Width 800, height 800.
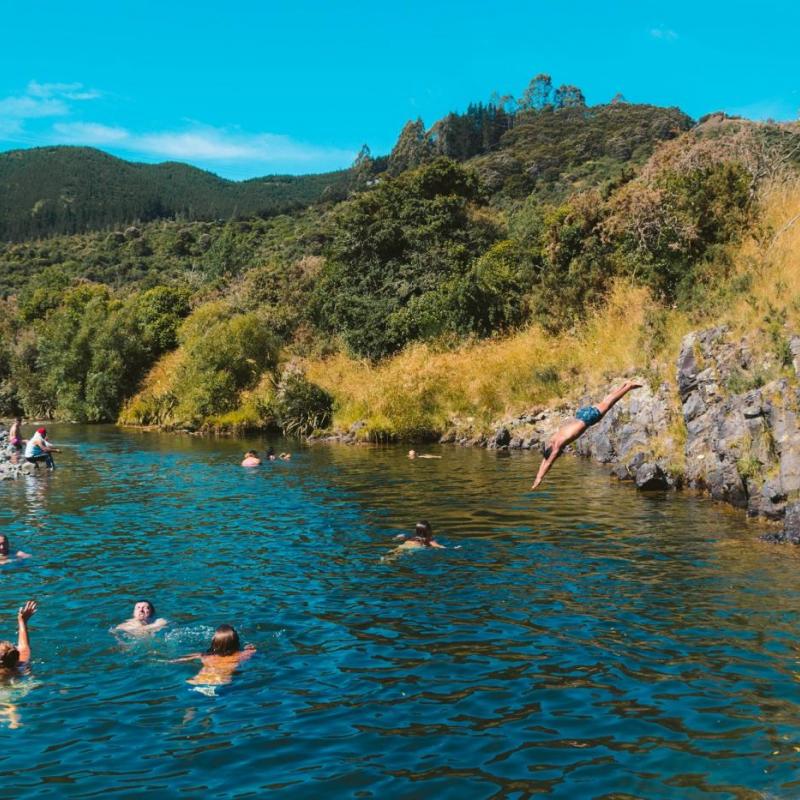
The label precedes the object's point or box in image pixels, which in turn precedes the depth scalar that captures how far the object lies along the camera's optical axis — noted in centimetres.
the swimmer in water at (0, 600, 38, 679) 1003
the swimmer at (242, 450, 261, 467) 3003
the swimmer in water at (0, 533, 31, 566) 1577
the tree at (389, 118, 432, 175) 12725
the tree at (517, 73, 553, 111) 14675
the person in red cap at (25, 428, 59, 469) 2998
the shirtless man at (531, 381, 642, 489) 1200
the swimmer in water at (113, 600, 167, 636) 1179
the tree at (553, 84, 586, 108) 14300
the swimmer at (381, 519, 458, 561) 1637
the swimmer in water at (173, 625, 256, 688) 1010
